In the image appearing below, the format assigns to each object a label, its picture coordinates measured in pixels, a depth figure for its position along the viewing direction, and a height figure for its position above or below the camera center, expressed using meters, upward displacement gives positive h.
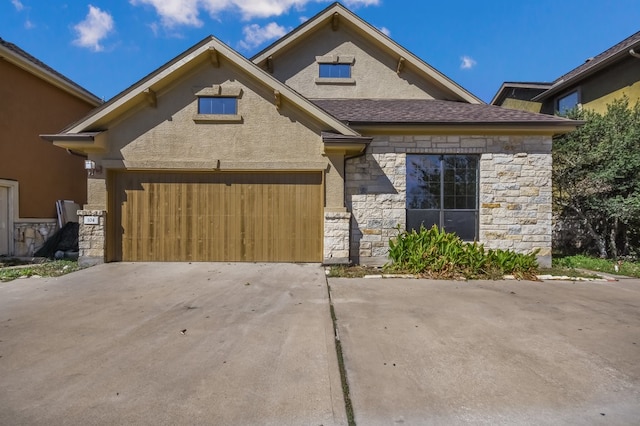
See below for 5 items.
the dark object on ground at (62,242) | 10.08 -0.91
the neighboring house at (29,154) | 10.05 +1.82
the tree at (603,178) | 8.75 +0.90
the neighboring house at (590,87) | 11.36 +4.92
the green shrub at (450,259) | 7.30 -1.02
